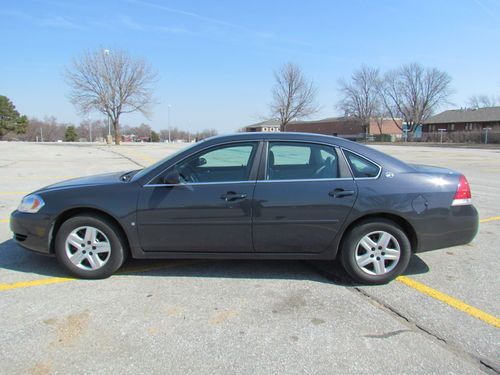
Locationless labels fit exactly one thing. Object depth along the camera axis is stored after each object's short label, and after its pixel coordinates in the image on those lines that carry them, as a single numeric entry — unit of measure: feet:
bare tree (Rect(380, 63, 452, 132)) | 232.53
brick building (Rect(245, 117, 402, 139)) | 268.62
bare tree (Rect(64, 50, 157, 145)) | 118.62
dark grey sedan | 11.75
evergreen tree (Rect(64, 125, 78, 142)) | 296.51
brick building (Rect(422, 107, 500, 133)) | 214.90
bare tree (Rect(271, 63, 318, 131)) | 191.21
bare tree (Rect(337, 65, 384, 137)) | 244.63
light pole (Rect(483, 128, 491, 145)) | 151.19
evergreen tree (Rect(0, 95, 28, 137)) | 248.52
